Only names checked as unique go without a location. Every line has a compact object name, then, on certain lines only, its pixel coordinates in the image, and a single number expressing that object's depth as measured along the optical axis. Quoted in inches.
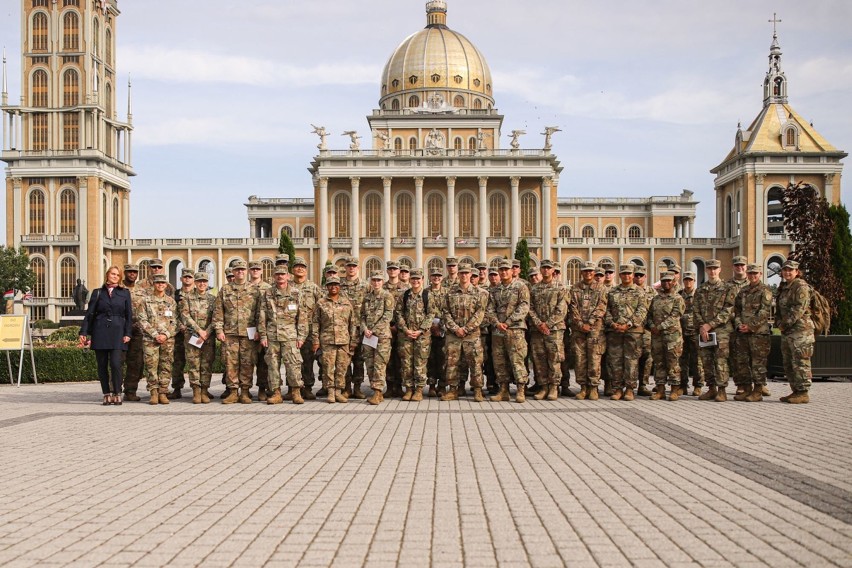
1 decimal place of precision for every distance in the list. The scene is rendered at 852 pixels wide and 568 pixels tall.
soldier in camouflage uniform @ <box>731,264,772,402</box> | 489.7
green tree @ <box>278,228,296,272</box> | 2191.2
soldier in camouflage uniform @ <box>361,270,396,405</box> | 492.7
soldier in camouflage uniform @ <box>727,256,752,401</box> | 496.7
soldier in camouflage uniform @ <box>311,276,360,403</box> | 496.7
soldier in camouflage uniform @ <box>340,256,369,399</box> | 526.3
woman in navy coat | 485.7
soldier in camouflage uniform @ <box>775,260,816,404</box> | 479.5
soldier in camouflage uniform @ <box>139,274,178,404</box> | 495.8
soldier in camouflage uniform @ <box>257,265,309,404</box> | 488.1
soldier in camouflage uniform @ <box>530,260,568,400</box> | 504.7
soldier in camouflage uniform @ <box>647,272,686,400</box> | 507.2
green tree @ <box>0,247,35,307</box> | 2370.8
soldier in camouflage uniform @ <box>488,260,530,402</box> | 496.1
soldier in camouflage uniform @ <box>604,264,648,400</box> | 507.8
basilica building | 2588.6
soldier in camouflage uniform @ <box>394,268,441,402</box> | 503.2
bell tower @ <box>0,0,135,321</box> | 2605.8
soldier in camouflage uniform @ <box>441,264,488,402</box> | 498.0
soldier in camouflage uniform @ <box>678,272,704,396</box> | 522.6
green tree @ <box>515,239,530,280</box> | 1800.0
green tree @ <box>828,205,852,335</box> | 874.8
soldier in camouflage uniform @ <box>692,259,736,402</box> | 494.0
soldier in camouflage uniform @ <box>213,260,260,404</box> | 497.7
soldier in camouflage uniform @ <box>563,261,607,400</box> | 508.1
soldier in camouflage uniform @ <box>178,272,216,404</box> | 499.2
